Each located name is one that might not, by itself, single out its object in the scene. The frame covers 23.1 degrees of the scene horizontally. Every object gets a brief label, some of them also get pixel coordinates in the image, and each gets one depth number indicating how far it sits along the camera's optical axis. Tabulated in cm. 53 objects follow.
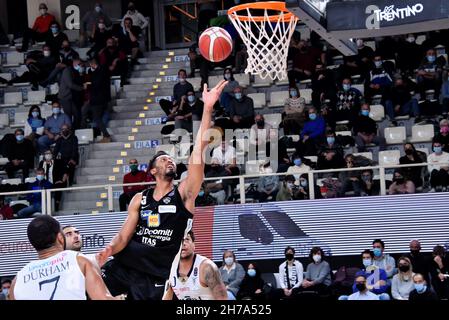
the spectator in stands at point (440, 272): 1684
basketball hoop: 1552
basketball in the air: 1499
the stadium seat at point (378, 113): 2027
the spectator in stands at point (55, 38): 2444
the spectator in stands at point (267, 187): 1853
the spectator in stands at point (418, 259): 1716
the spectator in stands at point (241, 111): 2031
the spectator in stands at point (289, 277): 1752
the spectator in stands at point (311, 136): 1952
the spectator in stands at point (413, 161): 1811
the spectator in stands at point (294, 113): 2022
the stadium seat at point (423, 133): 1967
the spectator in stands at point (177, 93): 2178
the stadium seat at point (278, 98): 2153
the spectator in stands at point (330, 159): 1864
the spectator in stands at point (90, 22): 2511
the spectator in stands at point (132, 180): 1928
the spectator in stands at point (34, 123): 2212
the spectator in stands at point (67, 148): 2092
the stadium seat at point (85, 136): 2203
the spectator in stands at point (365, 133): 1958
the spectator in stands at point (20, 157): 2120
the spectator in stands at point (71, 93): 2244
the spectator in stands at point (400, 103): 2020
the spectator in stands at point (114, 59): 2356
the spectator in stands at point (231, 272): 1780
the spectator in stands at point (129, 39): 2438
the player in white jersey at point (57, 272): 737
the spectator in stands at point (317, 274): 1745
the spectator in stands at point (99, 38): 2412
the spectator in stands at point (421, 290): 1630
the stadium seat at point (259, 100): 2161
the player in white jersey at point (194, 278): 1055
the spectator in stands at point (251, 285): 1755
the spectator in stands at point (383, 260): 1744
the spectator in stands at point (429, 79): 2041
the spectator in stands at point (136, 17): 2514
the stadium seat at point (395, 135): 1970
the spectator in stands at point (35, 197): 1969
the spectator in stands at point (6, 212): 1972
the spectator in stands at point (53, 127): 2169
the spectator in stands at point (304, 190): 1861
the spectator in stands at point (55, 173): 2043
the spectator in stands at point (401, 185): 1816
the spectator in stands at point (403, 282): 1675
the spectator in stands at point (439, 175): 1762
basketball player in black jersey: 973
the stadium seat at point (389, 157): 1925
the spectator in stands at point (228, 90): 2100
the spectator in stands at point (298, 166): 1881
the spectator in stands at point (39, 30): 2512
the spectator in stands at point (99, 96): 2209
